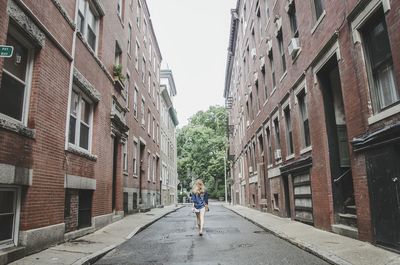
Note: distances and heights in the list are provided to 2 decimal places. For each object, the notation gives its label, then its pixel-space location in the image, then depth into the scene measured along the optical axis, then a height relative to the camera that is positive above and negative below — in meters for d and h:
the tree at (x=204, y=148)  64.50 +9.81
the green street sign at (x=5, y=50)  4.61 +2.01
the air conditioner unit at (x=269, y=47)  17.82 +7.70
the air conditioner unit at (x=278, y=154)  16.40 +2.10
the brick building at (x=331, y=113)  7.00 +2.45
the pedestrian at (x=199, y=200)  11.30 +0.05
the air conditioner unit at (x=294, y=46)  13.05 +5.63
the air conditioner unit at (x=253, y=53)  22.97 +9.62
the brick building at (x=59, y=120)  6.71 +2.19
